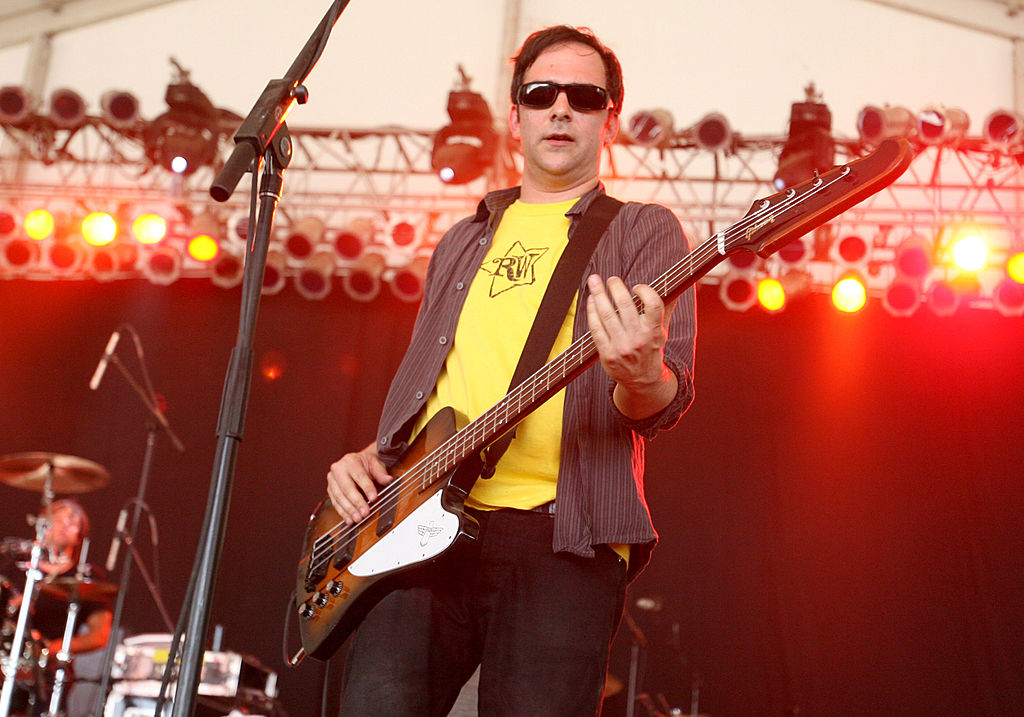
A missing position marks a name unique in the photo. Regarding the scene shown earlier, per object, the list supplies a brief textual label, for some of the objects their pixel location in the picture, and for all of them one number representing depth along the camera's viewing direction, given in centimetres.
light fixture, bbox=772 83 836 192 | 639
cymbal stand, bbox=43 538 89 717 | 591
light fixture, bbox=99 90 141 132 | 730
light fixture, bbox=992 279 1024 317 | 675
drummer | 667
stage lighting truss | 689
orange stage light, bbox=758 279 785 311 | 714
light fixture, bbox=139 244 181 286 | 794
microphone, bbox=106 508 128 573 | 594
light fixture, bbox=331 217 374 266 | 761
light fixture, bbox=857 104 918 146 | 639
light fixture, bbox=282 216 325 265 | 761
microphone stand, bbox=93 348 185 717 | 537
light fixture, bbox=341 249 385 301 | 770
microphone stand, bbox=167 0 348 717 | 141
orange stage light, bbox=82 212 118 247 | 780
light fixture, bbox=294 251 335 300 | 777
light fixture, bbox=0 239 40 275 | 802
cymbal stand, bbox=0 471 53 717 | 543
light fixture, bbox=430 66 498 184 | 687
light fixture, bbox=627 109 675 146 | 690
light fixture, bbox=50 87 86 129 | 754
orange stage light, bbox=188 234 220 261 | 789
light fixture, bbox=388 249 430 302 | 756
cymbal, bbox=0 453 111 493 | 629
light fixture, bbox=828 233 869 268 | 679
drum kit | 579
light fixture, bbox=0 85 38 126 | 754
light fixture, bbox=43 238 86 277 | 795
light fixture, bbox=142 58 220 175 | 714
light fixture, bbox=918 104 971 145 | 648
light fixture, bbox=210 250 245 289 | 790
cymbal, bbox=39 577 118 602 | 612
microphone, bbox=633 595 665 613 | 666
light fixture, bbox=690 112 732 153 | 670
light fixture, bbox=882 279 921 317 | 688
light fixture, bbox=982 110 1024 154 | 647
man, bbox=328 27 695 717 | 174
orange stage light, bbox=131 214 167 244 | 775
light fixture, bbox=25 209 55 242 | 782
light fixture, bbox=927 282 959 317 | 683
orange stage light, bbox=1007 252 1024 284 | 668
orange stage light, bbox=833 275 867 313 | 702
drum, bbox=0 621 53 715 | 586
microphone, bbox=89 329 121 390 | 598
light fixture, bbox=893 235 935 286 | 673
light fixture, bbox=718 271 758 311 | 708
